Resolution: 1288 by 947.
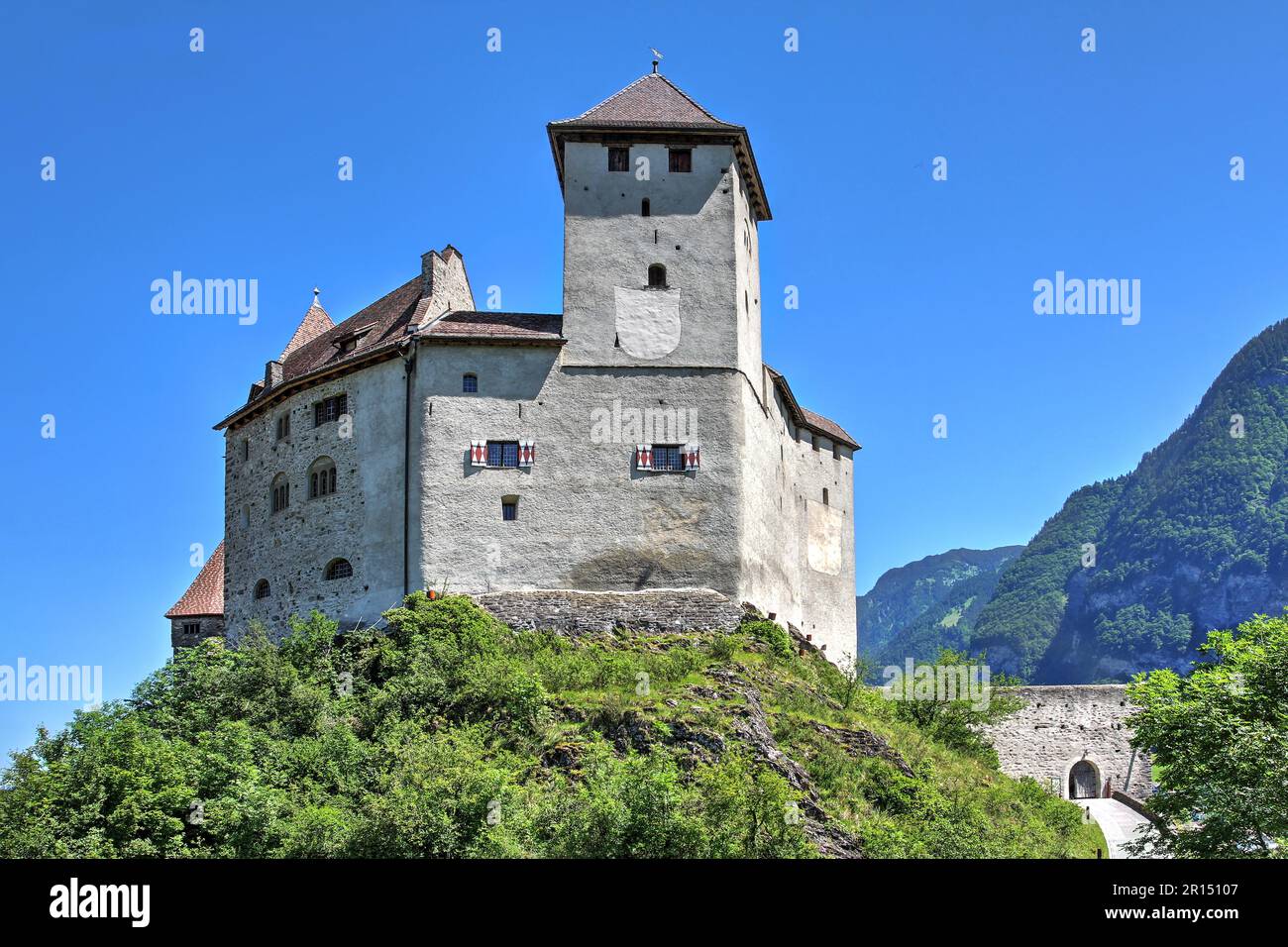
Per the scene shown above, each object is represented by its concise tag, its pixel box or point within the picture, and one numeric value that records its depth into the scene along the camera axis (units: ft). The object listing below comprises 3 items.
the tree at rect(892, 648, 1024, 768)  192.24
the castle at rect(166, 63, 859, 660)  170.50
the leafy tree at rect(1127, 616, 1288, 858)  109.29
